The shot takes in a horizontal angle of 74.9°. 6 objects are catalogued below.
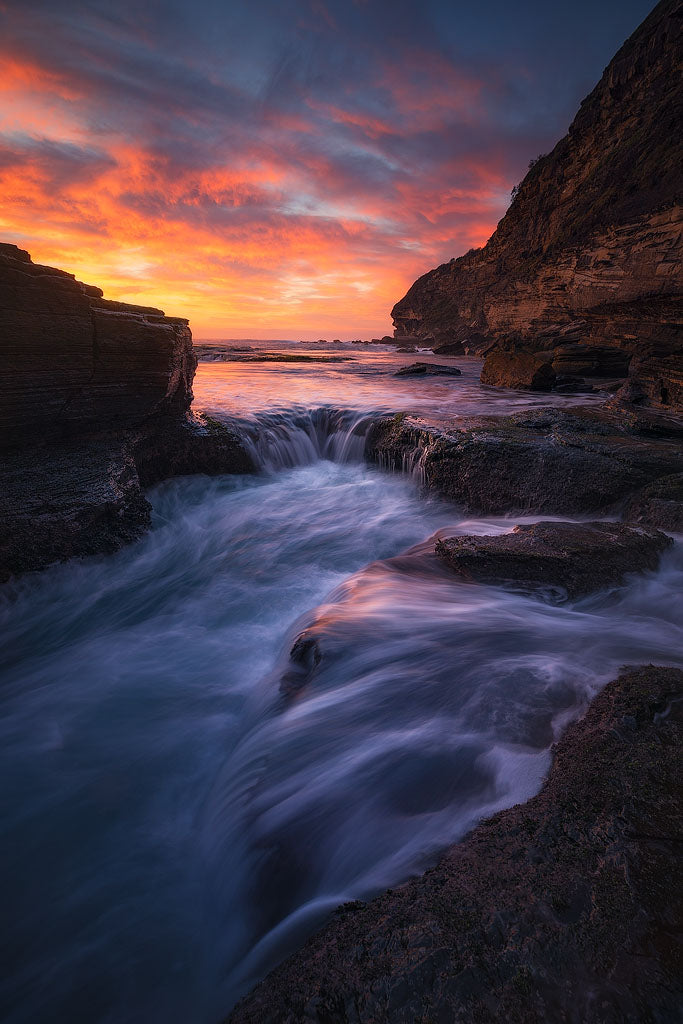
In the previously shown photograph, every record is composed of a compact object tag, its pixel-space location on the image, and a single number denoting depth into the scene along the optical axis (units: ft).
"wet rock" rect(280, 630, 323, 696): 10.42
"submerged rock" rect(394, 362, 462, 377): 63.87
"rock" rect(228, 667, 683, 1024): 3.29
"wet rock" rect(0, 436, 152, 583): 14.30
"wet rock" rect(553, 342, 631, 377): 51.60
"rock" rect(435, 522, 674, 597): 11.39
